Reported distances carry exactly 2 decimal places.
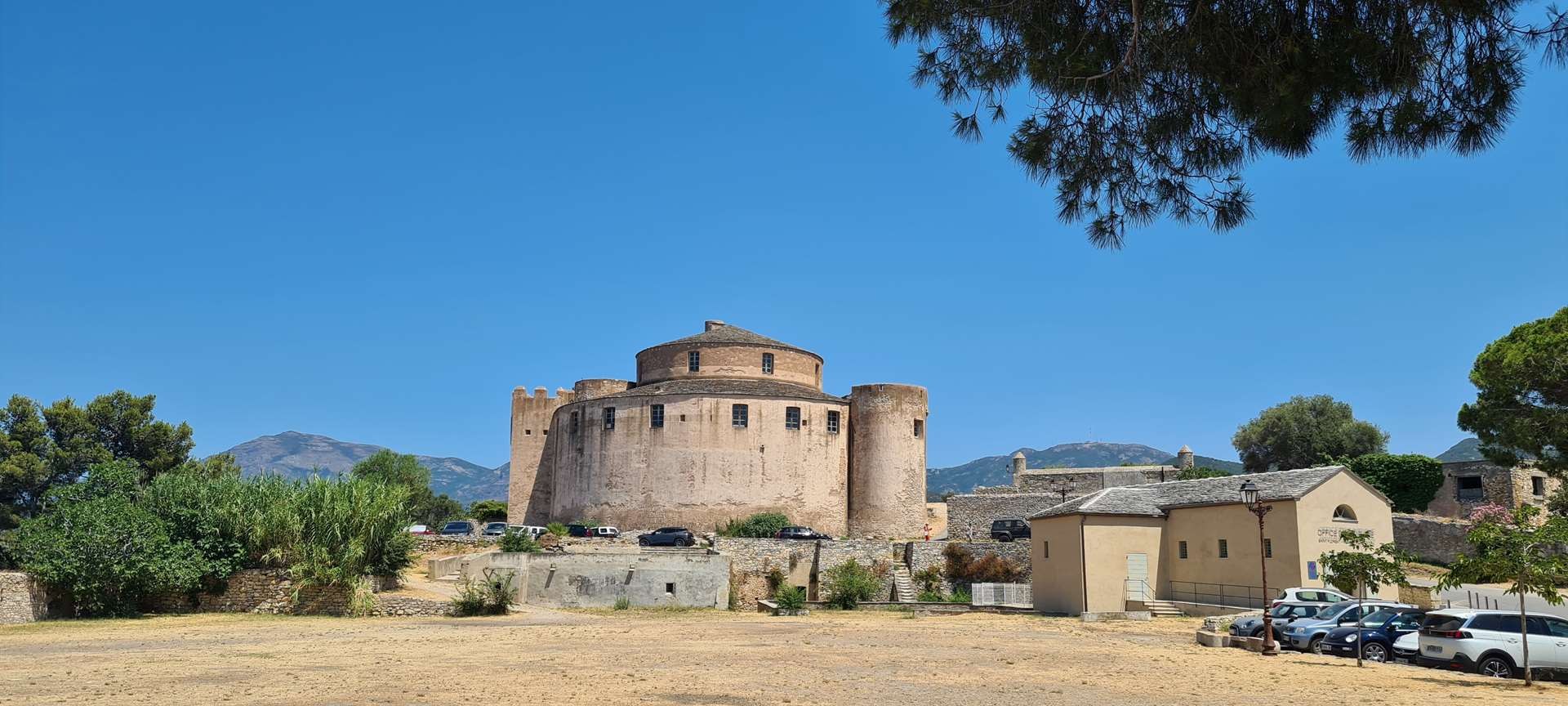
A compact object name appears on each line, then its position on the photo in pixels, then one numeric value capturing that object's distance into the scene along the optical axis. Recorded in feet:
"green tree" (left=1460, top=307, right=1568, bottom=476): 132.57
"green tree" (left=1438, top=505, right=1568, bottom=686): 57.77
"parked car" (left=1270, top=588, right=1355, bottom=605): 91.86
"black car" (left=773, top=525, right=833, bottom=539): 163.63
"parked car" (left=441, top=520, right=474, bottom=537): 168.86
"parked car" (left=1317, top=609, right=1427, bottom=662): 71.92
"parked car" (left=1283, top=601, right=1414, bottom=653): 76.89
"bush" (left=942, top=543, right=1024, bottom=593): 151.84
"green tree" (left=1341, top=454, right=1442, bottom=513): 174.40
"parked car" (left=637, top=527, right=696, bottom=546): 159.94
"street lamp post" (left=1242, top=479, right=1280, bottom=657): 83.20
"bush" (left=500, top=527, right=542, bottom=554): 142.51
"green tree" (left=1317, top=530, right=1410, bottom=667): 76.54
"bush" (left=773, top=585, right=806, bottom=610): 130.62
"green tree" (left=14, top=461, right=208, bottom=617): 91.56
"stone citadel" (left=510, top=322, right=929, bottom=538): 183.11
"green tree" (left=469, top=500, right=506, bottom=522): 229.45
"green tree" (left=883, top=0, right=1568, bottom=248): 38.83
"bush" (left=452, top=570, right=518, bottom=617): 101.60
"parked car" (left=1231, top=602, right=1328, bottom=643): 81.76
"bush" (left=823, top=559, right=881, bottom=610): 140.56
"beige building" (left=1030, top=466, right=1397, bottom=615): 107.55
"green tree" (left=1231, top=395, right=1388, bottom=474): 221.25
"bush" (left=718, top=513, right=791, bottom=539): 172.96
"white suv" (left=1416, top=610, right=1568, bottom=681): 61.77
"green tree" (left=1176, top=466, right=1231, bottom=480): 200.47
